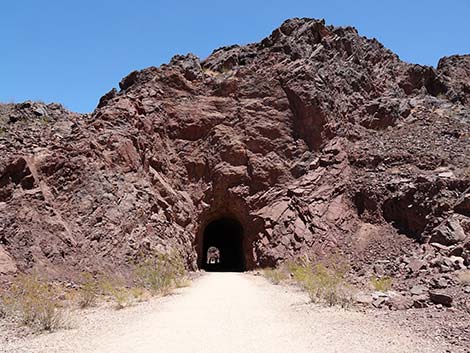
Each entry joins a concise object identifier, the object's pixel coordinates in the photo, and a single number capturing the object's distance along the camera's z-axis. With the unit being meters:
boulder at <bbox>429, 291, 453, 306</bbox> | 10.78
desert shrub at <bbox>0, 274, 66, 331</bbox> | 9.36
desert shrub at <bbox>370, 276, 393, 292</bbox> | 14.37
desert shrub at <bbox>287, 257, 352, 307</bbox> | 12.37
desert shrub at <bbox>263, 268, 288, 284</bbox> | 20.31
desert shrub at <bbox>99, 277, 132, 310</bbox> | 12.92
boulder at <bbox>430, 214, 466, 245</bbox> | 18.49
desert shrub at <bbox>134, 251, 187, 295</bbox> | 15.63
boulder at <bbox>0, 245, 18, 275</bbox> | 13.51
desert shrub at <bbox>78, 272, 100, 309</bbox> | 12.84
